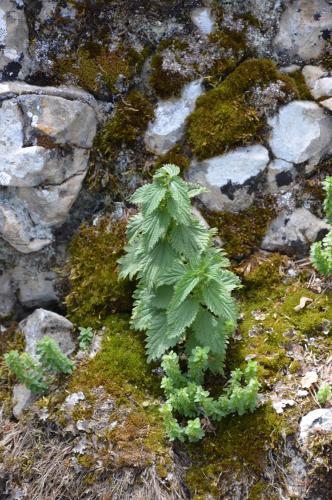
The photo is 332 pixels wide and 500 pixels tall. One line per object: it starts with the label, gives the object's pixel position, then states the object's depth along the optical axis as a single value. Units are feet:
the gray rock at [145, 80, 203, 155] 16.12
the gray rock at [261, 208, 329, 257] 15.78
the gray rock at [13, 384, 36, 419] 14.64
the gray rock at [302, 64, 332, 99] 15.80
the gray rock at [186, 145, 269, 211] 15.76
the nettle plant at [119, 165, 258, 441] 12.70
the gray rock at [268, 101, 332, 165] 15.75
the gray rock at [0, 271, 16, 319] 16.79
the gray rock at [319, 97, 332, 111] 15.67
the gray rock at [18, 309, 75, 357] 15.53
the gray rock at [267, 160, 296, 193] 15.83
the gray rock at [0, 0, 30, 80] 15.74
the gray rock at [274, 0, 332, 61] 16.20
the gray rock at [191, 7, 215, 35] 16.29
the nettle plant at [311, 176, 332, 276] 14.14
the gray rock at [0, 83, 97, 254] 15.15
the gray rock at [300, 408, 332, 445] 12.14
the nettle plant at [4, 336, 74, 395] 13.75
